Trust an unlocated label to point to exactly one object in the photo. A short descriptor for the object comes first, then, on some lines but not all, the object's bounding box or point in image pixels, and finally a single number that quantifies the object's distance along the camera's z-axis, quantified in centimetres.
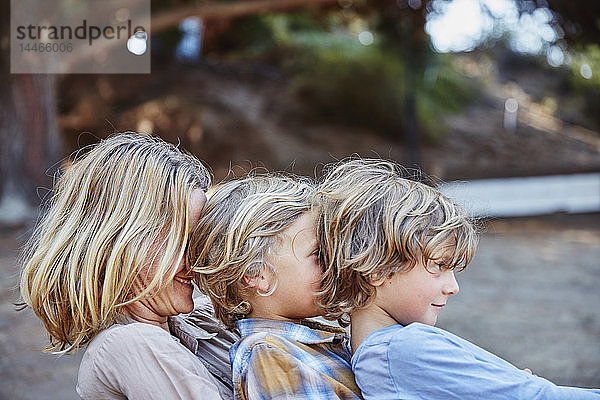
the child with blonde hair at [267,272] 125
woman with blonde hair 122
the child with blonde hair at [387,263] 117
